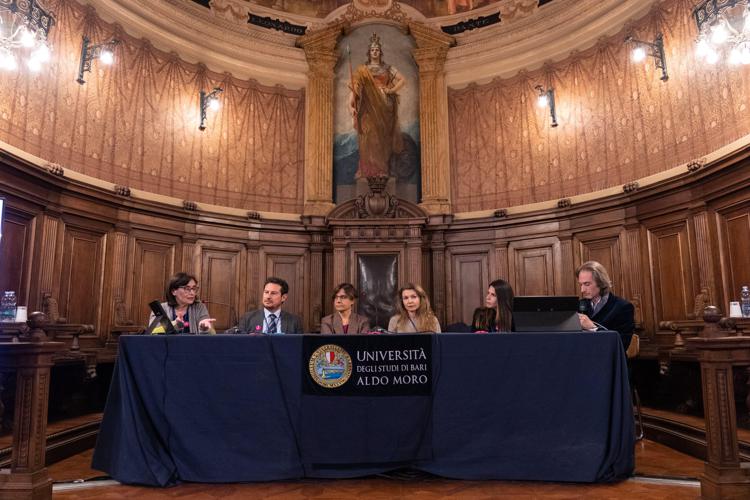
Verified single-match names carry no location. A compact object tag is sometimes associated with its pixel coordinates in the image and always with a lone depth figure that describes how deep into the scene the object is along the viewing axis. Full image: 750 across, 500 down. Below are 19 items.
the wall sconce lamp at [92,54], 6.58
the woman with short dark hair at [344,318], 4.38
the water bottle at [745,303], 4.70
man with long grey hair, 3.75
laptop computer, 3.26
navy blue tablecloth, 3.06
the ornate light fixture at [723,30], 4.91
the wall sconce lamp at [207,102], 8.13
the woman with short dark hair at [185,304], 4.08
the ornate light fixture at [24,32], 5.05
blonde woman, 4.28
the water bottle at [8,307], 4.52
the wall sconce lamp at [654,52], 6.62
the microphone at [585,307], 4.02
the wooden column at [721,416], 2.79
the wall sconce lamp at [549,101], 8.05
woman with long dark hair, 4.71
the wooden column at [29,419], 2.73
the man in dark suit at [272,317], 4.17
